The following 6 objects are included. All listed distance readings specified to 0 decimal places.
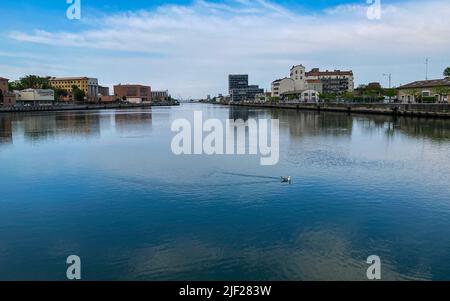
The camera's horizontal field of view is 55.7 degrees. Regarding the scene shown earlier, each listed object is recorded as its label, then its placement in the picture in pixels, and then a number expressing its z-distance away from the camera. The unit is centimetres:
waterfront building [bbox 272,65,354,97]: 16075
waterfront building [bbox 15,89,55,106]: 12685
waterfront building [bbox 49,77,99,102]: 18300
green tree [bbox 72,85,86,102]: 16152
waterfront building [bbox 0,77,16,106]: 11206
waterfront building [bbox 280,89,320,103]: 13262
